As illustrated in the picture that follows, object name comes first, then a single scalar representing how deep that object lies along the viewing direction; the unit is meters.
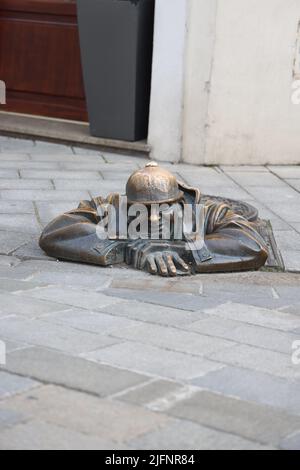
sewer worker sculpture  8.75
